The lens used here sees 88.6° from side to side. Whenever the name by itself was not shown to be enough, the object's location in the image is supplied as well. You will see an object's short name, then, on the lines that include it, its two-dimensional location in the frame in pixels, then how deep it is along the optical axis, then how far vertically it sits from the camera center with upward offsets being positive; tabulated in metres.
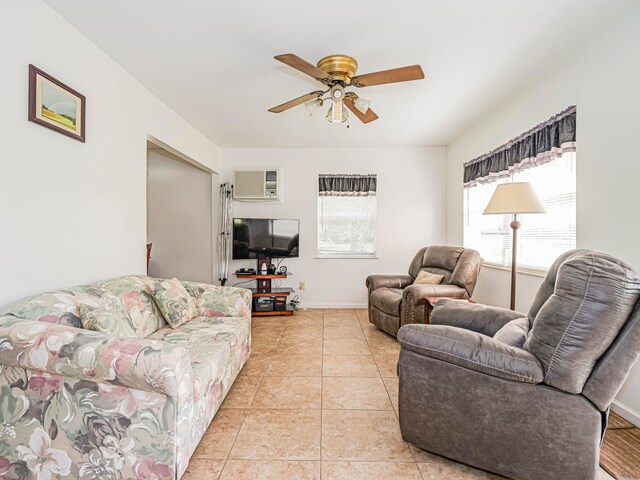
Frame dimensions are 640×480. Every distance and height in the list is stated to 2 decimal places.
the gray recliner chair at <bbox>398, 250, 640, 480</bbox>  1.30 -0.62
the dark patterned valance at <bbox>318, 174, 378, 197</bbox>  4.99 +0.79
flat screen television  4.76 -0.01
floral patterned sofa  1.35 -0.72
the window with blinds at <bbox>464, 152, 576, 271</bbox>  2.53 +0.13
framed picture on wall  1.81 +0.78
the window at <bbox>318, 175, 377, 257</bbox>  5.08 +0.17
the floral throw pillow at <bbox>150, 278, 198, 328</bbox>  2.49 -0.52
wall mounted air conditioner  4.85 +0.77
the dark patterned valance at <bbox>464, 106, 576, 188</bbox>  2.44 +0.79
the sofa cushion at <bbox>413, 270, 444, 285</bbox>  3.75 -0.48
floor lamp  2.48 +0.27
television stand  4.66 -0.79
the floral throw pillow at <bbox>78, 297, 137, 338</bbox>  1.70 -0.45
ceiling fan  2.08 +1.06
